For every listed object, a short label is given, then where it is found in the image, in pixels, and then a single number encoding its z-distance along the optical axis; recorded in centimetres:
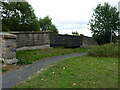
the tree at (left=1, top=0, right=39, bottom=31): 1497
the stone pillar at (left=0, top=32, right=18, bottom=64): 443
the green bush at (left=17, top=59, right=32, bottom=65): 462
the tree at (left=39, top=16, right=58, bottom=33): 2965
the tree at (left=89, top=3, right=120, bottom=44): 1158
